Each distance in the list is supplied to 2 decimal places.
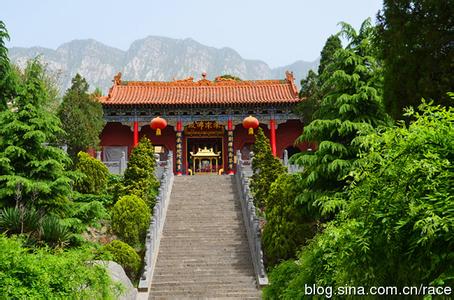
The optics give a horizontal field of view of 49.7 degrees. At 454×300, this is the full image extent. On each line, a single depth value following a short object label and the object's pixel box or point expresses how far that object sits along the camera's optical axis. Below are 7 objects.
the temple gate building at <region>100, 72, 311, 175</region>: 22.25
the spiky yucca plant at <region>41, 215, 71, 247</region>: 8.20
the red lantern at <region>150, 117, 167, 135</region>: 20.53
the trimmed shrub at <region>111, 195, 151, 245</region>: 12.54
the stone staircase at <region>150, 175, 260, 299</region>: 10.79
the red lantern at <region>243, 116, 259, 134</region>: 20.25
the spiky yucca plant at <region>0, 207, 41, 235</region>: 8.23
